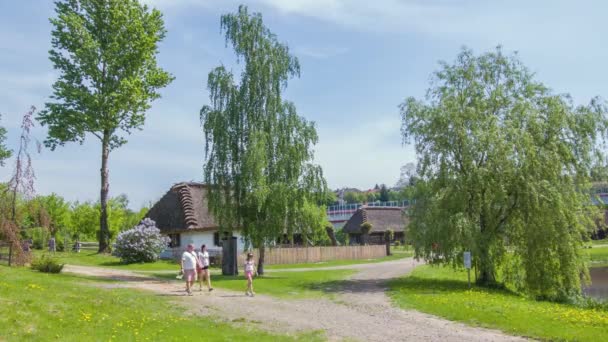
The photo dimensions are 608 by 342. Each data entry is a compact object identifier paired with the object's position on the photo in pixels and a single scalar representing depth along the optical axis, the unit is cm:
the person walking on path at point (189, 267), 2205
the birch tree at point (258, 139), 2995
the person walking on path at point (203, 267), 2296
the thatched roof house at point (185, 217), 4381
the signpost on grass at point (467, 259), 2405
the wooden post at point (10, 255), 2574
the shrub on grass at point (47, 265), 2581
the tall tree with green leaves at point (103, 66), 3584
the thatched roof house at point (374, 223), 7156
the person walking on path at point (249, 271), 2242
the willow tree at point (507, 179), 2597
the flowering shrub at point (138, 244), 3619
